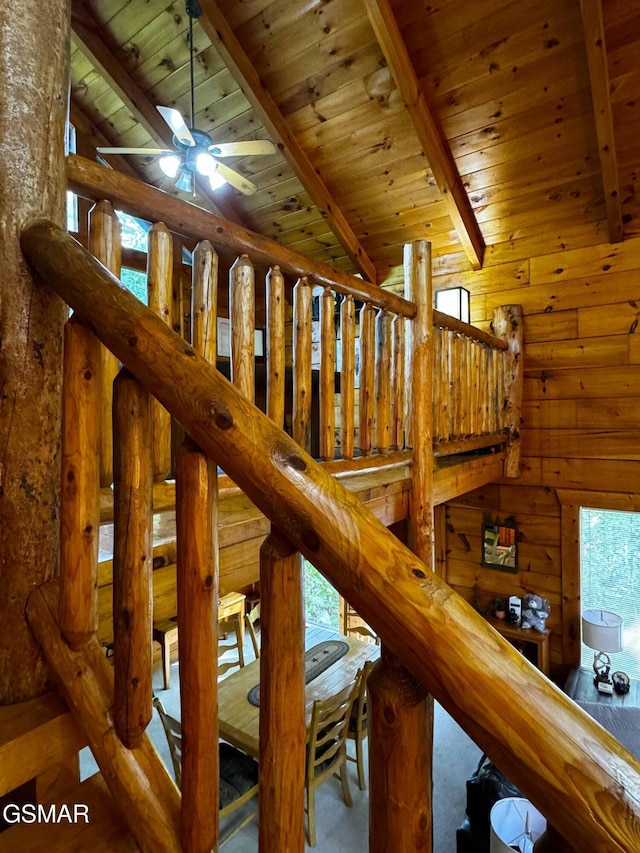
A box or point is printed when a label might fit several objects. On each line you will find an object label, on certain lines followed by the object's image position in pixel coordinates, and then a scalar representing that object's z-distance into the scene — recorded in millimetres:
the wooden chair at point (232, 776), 2464
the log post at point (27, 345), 810
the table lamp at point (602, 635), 3158
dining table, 2771
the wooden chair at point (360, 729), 2947
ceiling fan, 2635
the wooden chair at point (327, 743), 2529
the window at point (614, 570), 3371
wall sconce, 3730
